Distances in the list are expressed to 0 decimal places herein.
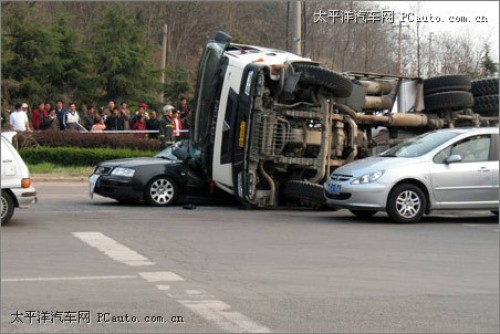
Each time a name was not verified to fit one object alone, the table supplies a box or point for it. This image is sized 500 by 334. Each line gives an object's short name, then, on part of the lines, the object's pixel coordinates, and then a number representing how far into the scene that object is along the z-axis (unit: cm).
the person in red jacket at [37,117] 2202
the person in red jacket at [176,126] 2009
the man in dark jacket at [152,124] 2277
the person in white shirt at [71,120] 2222
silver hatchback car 1168
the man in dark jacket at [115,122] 2256
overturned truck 1255
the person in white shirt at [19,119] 2056
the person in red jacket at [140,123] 2272
